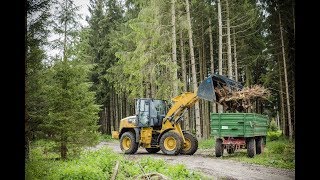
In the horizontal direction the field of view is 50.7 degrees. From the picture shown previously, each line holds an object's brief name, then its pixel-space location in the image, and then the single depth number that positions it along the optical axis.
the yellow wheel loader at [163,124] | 11.20
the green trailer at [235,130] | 10.53
